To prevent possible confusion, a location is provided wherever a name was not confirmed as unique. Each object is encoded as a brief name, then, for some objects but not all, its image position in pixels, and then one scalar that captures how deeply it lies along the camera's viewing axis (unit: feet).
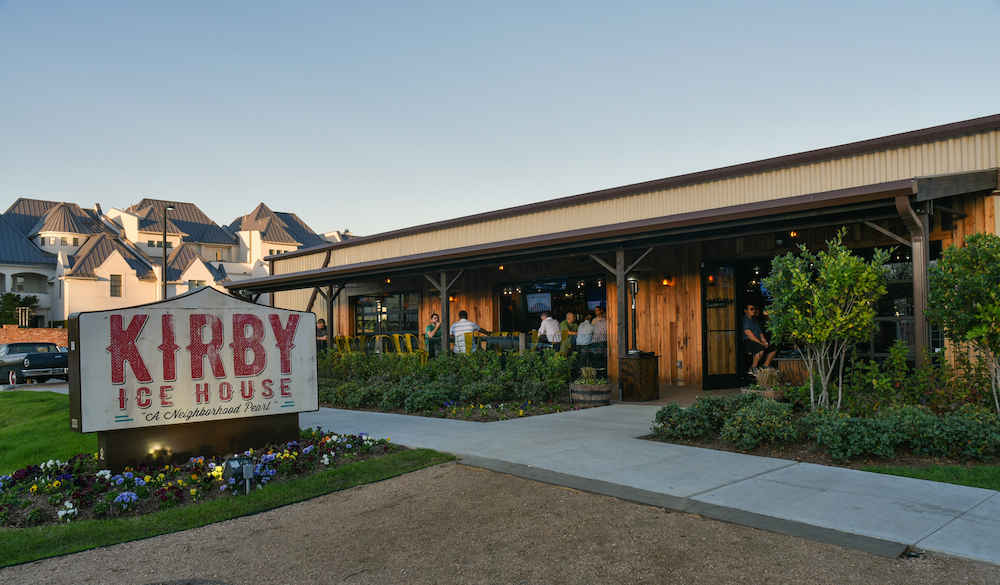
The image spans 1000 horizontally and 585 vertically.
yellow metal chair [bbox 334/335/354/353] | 57.82
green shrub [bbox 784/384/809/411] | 26.72
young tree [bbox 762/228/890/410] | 24.21
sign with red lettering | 19.47
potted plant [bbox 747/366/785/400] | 28.25
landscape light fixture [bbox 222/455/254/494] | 18.22
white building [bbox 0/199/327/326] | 165.99
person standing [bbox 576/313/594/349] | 44.80
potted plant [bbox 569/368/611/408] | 34.96
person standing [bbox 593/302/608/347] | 45.11
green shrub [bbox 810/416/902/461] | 20.49
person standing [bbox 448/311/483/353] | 45.68
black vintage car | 63.62
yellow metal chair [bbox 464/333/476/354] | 43.61
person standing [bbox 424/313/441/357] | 52.39
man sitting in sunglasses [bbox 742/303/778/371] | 39.17
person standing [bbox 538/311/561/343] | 44.88
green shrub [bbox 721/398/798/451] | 22.49
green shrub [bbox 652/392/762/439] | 24.35
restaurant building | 30.12
